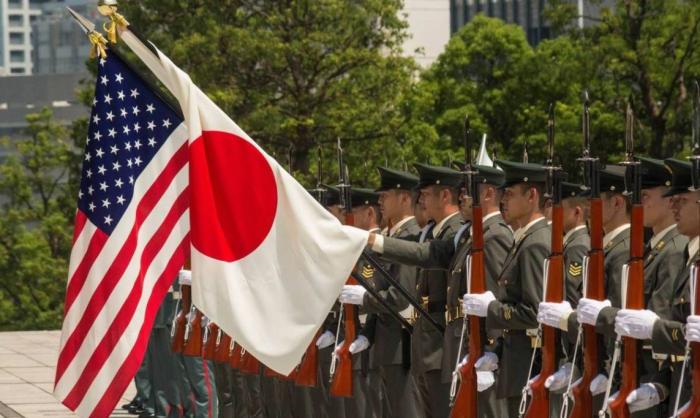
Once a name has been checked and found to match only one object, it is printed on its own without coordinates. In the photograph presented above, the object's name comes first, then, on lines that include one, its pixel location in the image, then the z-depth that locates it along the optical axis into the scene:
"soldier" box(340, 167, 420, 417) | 19.42
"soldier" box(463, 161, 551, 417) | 16.17
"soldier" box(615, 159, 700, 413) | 13.26
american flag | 16.53
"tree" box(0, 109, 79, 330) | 71.62
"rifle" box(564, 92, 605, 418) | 14.40
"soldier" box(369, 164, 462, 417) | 18.36
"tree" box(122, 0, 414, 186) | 51.37
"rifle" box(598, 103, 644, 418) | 13.61
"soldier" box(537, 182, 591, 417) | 15.05
